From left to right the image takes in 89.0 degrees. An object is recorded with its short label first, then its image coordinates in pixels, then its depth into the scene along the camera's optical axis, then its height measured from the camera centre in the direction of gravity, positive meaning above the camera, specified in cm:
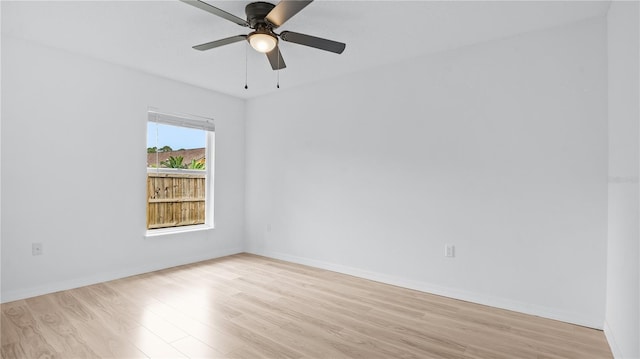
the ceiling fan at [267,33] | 212 +106
